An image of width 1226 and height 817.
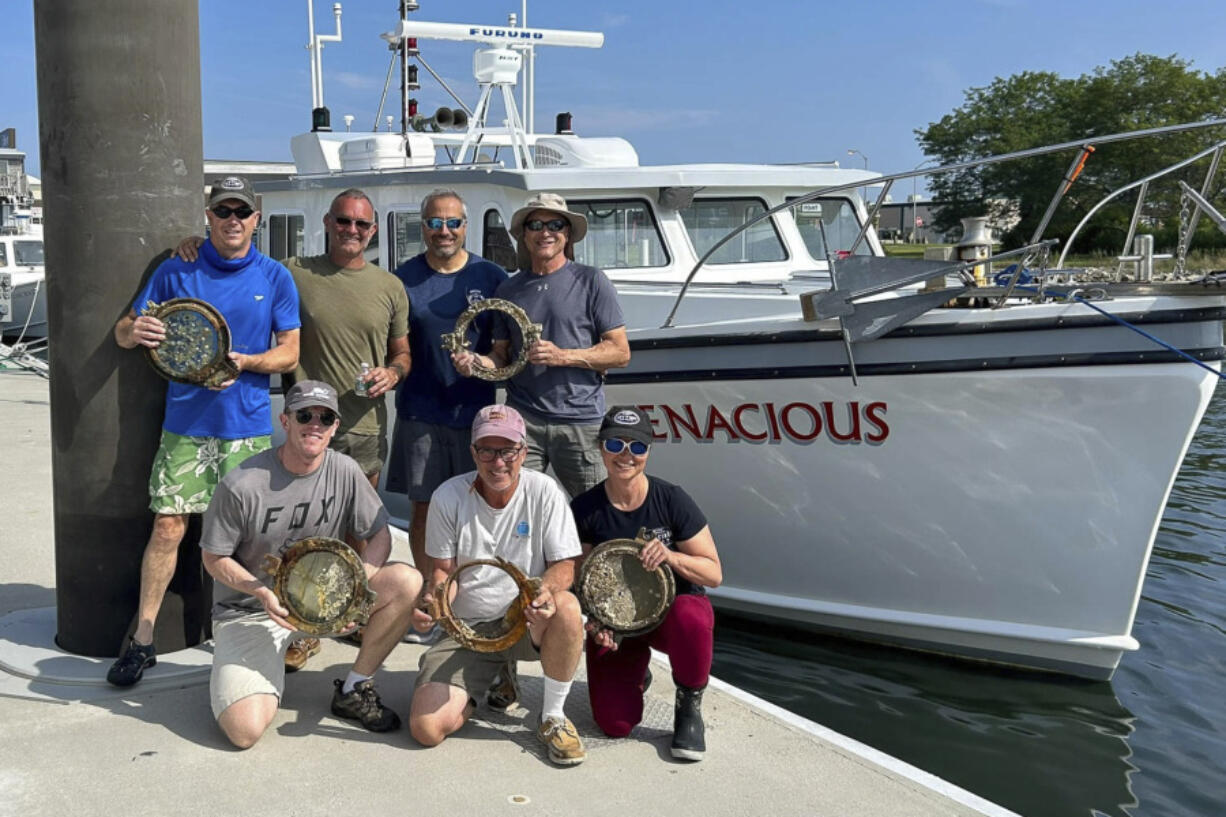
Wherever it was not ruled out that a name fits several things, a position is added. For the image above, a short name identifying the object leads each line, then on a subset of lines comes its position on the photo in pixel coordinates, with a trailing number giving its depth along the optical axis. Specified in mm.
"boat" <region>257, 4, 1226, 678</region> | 5129
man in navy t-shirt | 4473
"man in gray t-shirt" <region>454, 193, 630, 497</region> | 4363
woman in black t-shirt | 3584
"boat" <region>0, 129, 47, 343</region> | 21062
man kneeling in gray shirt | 3574
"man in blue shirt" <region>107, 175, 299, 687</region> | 3877
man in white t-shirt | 3525
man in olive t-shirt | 4246
